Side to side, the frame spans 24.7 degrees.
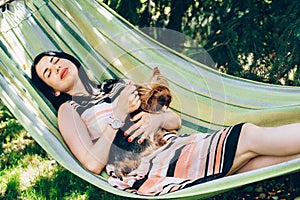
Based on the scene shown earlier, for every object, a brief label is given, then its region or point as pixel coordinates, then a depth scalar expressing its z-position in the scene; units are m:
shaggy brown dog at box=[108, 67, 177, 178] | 2.45
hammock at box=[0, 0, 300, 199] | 2.52
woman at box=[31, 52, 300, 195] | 2.26
